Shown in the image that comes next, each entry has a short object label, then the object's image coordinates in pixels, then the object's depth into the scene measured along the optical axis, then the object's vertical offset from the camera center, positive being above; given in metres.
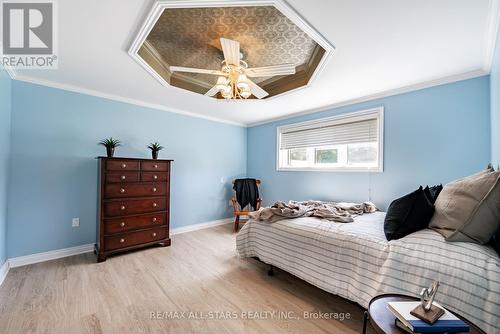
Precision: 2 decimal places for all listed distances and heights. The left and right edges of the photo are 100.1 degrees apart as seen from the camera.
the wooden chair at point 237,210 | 3.85 -0.86
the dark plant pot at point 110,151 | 2.77 +0.15
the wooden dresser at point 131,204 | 2.64 -0.56
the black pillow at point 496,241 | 1.26 -0.45
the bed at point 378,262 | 1.11 -0.67
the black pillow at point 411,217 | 1.58 -0.38
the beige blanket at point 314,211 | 2.24 -0.53
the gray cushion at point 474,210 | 1.26 -0.27
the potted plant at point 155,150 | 3.20 +0.21
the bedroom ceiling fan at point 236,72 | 1.89 +0.89
